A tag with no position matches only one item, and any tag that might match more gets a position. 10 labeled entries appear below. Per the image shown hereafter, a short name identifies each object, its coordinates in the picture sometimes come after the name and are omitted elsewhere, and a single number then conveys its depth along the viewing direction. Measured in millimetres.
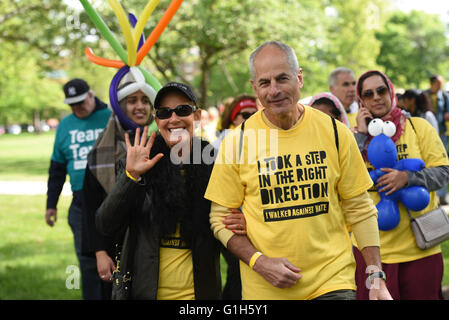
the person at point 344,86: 5477
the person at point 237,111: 5137
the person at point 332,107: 3973
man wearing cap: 5031
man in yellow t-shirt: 2559
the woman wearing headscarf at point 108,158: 3465
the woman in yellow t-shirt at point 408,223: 3736
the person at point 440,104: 9938
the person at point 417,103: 7324
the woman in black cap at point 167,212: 2830
